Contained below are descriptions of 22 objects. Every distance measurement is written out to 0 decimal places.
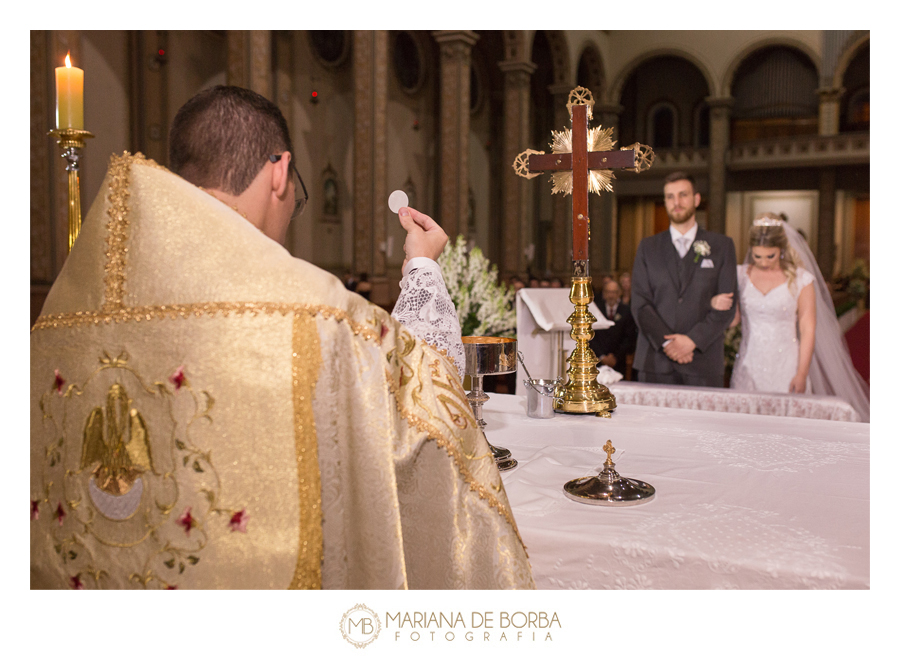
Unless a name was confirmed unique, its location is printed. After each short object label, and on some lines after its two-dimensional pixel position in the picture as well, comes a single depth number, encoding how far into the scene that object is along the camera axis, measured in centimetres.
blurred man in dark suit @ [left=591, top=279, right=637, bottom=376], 571
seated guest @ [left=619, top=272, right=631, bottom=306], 1043
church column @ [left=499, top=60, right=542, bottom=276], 1345
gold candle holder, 184
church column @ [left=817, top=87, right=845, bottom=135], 1889
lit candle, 179
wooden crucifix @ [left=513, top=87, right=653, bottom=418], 213
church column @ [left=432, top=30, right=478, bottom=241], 1113
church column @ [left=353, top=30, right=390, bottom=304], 986
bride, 415
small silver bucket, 221
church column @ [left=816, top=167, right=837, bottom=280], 1967
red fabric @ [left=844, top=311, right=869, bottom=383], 659
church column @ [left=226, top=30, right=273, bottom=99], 764
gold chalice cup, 184
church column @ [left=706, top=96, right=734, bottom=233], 1948
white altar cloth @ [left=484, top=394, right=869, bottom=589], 123
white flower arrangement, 330
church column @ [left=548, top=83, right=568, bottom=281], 1589
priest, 108
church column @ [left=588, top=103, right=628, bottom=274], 1873
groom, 395
